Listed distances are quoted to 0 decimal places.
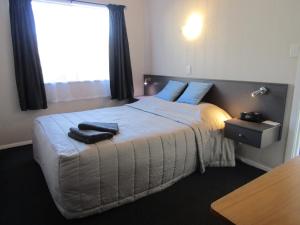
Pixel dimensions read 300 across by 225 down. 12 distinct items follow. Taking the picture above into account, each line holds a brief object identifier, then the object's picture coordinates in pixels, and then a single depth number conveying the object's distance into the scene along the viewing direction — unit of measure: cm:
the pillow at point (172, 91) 335
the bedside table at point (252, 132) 223
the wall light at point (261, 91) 245
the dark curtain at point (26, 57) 305
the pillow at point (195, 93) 299
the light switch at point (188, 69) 339
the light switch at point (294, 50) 217
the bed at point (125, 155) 176
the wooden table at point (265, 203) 69
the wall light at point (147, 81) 433
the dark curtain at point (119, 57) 381
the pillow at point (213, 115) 263
